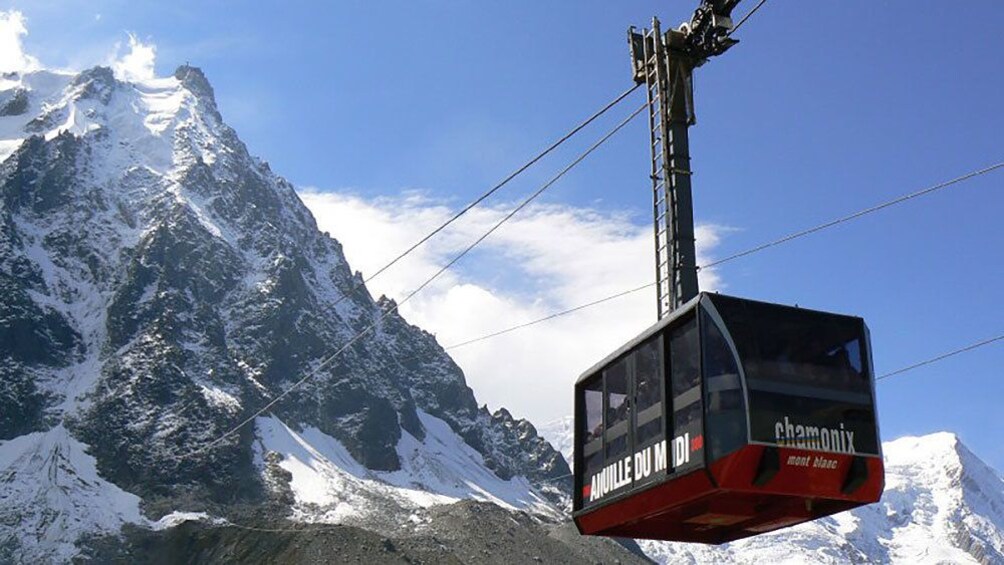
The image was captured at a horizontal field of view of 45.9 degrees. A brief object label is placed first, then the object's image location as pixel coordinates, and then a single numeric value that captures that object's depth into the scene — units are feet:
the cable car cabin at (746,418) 59.98
